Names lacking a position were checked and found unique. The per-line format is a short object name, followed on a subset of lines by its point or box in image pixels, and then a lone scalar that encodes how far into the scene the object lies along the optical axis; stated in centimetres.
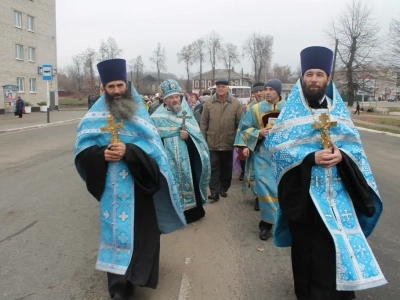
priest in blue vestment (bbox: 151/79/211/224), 545
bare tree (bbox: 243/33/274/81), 8744
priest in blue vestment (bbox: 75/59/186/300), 341
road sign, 2362
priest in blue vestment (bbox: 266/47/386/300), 295
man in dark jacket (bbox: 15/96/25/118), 3023
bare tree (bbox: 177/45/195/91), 8000
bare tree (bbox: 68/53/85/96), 7694
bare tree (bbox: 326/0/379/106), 5331
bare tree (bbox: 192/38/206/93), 8031
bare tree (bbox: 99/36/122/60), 5762
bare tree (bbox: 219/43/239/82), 8281
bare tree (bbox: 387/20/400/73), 2708
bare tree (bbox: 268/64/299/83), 10706
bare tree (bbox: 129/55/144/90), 6910
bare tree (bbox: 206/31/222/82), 8125
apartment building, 3512
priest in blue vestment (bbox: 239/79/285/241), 511
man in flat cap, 693
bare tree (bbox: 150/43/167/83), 7488
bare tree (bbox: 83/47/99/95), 5816
